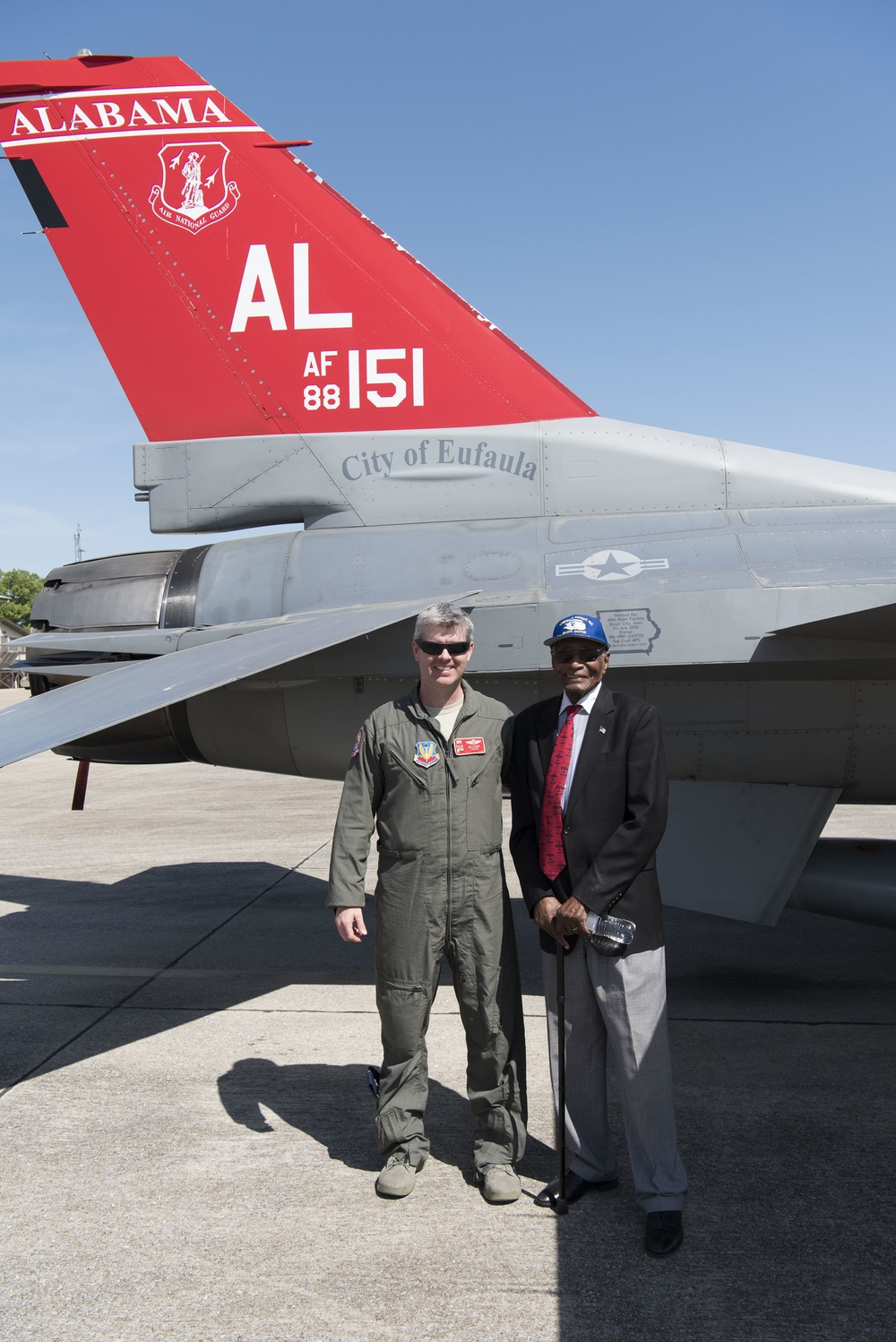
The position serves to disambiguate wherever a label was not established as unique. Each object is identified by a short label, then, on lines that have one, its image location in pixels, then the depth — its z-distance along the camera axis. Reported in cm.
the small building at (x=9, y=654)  5628
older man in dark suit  286
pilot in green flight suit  312
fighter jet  468
